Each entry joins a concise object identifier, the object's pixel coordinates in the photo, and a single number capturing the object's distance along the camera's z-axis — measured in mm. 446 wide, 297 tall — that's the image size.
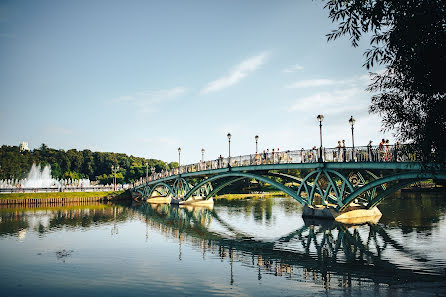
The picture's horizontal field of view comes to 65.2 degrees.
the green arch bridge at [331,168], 23844
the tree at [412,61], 10844
